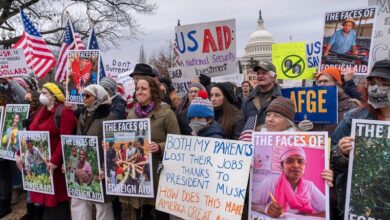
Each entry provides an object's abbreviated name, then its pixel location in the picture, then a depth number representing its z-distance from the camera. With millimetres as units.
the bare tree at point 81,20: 19973
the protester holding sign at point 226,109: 4509
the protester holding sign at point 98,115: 4621
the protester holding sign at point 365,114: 2793
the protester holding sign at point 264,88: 4337
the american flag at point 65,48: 7465
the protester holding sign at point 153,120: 4141
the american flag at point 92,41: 7687
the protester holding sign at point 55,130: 5043
